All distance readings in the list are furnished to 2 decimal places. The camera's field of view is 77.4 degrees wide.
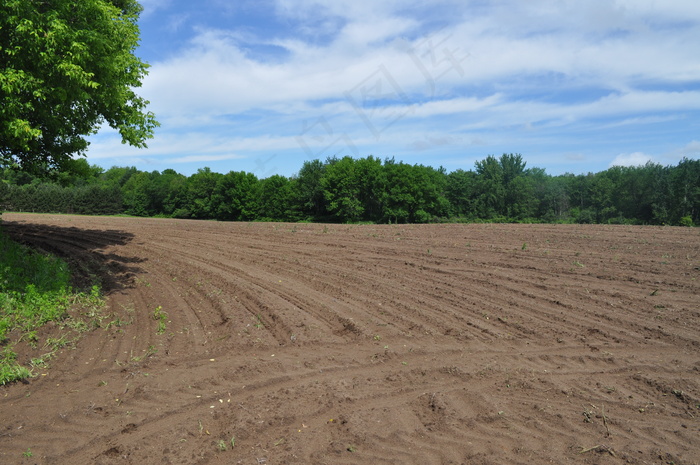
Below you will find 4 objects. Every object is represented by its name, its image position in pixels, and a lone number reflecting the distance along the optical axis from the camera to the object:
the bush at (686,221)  39.25
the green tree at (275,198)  53.75
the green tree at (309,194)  51.59
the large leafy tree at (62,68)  7.10
